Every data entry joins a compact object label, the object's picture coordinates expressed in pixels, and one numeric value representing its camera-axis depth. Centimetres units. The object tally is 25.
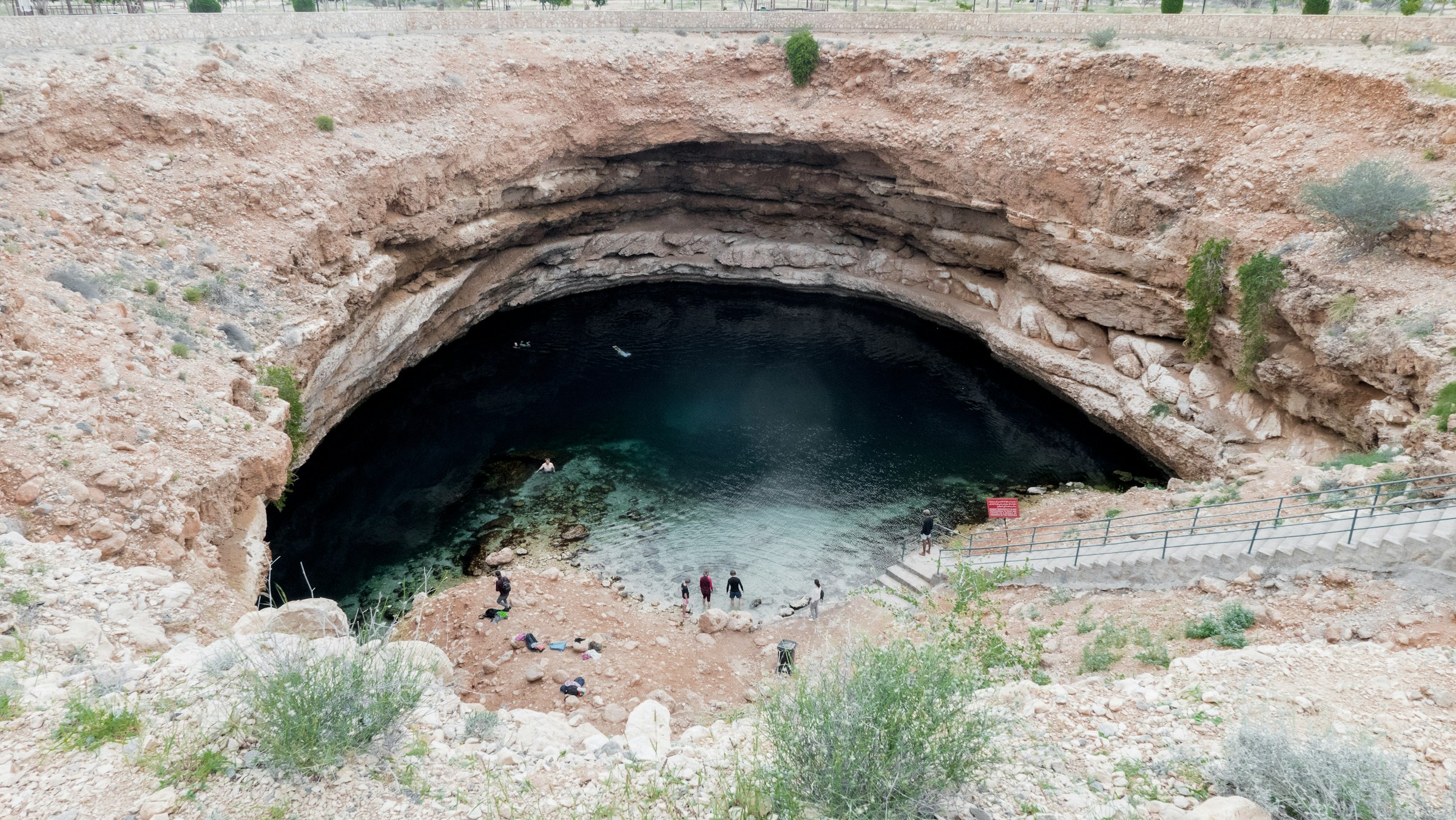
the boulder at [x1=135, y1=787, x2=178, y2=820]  796
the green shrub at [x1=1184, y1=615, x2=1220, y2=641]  1372
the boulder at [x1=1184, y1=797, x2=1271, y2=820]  799
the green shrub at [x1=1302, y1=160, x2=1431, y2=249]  2183
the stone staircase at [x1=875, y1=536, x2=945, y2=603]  2097
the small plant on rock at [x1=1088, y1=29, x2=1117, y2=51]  3161
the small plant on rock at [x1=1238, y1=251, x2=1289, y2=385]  2453
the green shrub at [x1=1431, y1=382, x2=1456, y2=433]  1822
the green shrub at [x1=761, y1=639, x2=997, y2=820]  809
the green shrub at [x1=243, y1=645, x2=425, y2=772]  870
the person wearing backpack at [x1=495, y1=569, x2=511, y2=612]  1983
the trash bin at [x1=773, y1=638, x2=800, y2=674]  1772
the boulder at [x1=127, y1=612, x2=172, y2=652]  1105
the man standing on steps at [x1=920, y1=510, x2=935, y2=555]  2228
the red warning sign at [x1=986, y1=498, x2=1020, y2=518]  2164
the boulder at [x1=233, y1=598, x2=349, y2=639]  1237
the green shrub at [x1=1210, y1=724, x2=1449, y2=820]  770
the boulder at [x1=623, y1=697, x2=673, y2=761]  1008
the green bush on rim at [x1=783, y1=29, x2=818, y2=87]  3600
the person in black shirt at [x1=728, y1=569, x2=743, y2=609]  2119
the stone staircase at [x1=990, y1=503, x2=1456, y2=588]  1405
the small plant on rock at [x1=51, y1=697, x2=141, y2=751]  864
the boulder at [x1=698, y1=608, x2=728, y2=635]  2008
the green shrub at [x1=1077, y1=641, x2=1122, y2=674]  1354
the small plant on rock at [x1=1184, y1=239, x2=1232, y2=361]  2641
